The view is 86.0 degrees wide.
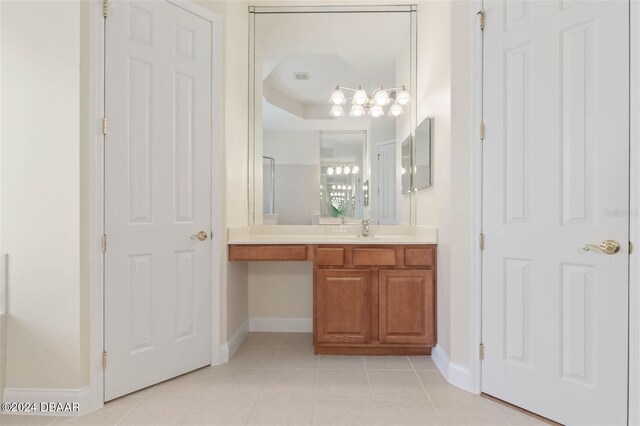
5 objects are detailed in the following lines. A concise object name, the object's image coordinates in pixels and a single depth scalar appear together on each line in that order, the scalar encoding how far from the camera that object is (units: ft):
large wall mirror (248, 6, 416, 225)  10.23
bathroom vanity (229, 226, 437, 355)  8.28
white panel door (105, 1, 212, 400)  6.44
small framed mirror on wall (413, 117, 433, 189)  8.46
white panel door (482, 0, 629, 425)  5.13
